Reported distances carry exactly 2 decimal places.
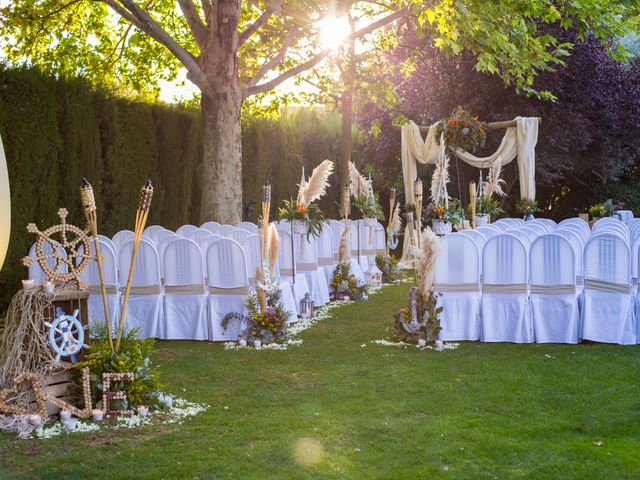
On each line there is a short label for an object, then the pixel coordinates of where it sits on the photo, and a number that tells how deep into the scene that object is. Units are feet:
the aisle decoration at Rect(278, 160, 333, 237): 28.86
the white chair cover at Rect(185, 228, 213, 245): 31.79
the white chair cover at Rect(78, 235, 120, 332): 25.27
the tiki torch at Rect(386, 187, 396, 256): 45.24
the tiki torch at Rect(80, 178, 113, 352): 15.64
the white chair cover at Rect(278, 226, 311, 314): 30.37
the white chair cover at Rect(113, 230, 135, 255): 28.41
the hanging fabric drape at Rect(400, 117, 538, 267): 43.73
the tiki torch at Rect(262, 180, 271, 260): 23.49
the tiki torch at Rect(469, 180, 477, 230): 36.06
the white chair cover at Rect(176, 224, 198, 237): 33.05
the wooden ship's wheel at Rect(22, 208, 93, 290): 16.22
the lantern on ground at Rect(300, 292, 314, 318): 29.89
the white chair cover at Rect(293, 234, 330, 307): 32.24
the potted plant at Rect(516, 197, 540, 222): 43.49
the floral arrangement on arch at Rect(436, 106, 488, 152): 42.68
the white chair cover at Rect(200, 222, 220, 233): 34.81
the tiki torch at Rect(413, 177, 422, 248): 30.66
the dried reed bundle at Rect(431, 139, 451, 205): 36.27
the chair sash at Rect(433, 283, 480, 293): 24.48
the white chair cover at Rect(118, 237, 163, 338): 25.77
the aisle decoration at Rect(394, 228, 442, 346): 23.63
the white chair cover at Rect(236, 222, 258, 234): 34.78
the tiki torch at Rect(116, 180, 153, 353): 16.34
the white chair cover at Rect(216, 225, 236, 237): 32.17
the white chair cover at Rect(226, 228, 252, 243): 30.76
